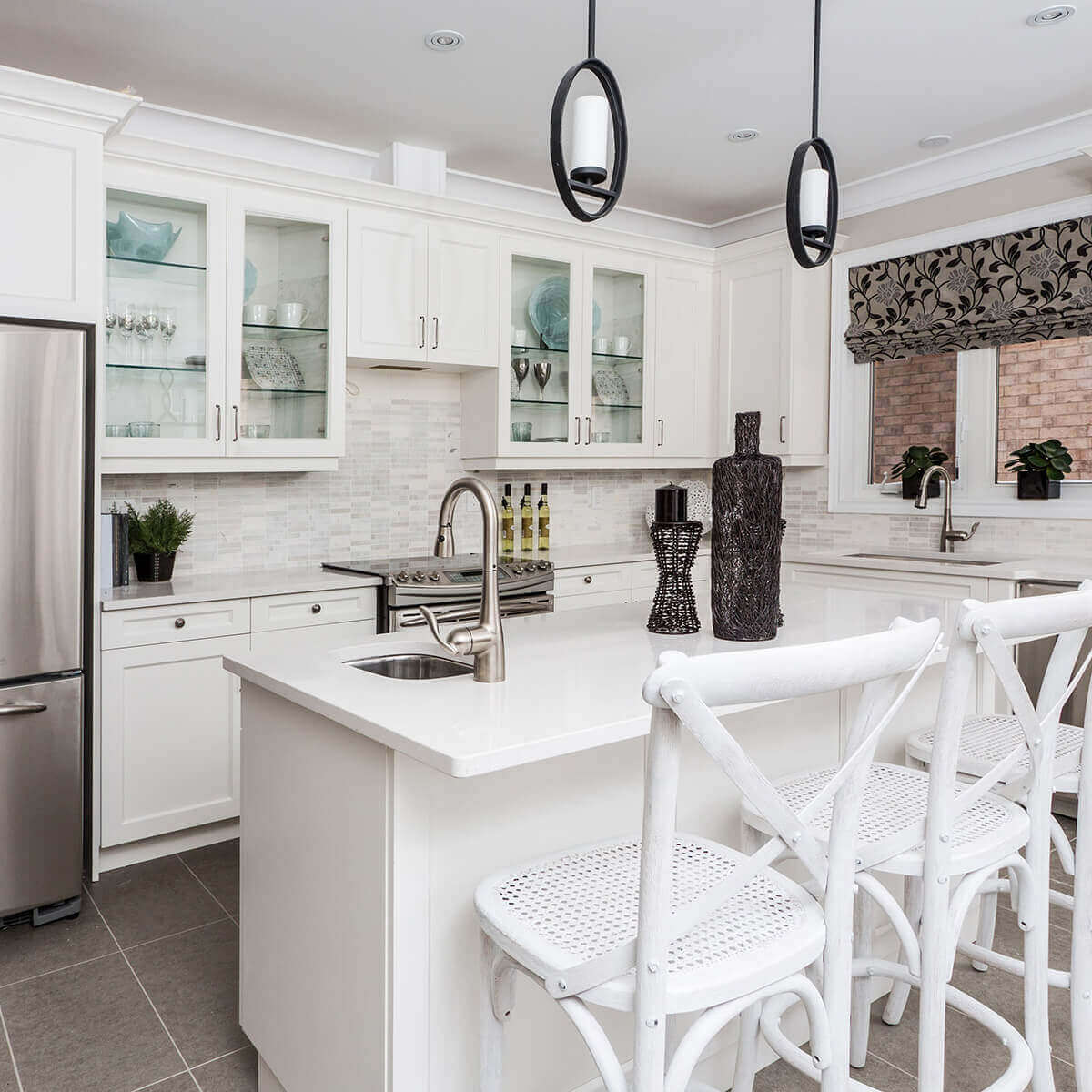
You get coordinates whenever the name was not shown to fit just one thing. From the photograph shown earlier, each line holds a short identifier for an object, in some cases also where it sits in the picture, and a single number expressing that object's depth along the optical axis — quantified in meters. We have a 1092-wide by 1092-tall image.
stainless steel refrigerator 2.45
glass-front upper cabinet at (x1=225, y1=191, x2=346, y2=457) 3.31
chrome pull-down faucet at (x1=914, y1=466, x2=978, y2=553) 3.98
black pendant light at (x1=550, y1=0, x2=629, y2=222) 1.65
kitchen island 1.39
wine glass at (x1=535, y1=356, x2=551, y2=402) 4.14
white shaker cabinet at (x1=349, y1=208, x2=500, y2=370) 3.56
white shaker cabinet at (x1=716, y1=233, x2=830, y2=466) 4.41
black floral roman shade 3.61
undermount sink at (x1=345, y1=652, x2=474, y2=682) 1.87
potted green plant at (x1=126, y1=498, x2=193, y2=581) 3.27
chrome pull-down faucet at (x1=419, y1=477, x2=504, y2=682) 1.61
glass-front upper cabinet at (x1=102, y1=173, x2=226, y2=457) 3.07
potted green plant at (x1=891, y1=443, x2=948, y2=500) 4.16
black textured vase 2.00
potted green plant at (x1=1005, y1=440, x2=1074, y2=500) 3.68
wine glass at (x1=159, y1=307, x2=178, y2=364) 3.16
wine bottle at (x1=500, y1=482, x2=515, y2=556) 4.36
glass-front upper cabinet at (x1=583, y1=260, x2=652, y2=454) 4.33
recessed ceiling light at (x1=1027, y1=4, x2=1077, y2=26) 2.76
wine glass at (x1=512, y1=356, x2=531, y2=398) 4.07
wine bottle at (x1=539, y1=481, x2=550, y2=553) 4.43
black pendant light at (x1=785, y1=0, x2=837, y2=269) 2.15
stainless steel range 3.42
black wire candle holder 2.02
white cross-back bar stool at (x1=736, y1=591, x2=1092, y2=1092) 1.42
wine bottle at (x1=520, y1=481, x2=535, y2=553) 4.39
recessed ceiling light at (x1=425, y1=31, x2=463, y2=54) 2.92
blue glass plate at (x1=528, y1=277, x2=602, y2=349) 4.12
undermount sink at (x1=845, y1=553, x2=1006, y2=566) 3.84
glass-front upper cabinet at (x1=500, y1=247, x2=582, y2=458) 4.07
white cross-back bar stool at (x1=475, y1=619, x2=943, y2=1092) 1.05
